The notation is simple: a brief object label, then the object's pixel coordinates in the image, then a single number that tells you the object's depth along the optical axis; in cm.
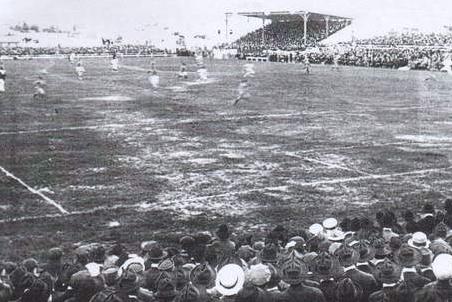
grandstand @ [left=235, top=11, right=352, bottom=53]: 7112
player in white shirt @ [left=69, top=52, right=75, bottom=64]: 6122
